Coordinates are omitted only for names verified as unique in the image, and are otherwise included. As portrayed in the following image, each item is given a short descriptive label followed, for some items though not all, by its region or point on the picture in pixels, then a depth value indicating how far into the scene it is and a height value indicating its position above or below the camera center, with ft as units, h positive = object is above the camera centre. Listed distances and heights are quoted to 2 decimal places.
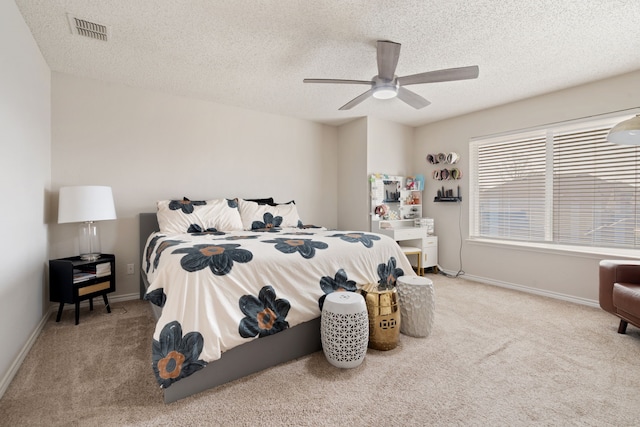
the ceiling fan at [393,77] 6.99 +3.48
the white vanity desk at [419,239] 12.97 -1.36
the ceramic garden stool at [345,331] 5.71 -2.45
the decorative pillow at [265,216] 10.94 -0.21
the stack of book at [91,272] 8.08 -1.81
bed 4.83 -1.64
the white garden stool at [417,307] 7.14 -2.44
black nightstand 7.93 -1.99
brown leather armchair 6.81 -2.01
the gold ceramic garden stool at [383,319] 6.52 -2.50
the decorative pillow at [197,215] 9.53 -0.16
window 9.59 +0.92
